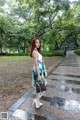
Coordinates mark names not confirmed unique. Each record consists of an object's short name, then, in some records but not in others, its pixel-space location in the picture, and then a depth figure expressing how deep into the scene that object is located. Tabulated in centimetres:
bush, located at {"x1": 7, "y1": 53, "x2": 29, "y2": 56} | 1026
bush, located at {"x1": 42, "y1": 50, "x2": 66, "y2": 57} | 923
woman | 156
